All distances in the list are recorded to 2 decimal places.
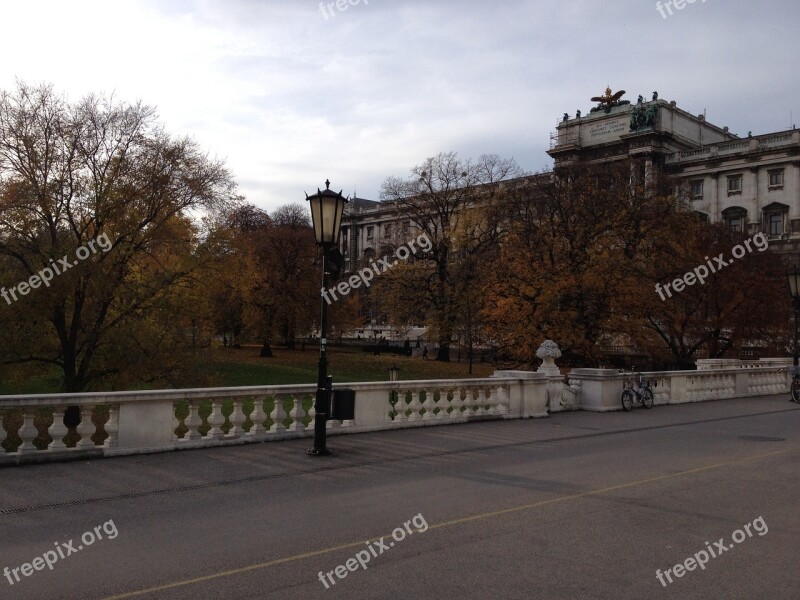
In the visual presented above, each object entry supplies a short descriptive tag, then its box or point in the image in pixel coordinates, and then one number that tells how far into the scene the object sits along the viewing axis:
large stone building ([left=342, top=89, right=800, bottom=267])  80.81
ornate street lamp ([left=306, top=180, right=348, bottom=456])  12.15
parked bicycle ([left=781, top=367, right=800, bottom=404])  23.41
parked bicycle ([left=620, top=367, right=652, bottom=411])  20.09
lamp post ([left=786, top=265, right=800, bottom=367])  25.30
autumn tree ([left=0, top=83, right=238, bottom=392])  17.66
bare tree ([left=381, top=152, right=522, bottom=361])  49.12
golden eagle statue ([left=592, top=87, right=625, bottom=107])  93.56
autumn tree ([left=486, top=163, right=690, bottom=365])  32.09
